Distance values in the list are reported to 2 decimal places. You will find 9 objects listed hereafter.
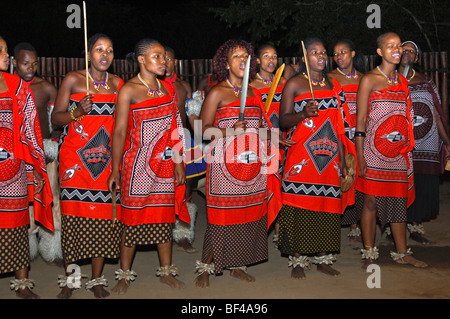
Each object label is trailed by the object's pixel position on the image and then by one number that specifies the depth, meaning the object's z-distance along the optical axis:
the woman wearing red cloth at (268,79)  6.84
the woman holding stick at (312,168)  5.53
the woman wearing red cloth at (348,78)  6.66
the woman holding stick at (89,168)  5.11
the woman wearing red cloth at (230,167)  5.31
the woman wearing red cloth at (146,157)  5.04
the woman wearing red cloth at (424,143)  6.62
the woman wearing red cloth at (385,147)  5.81
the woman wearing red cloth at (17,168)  4.89
